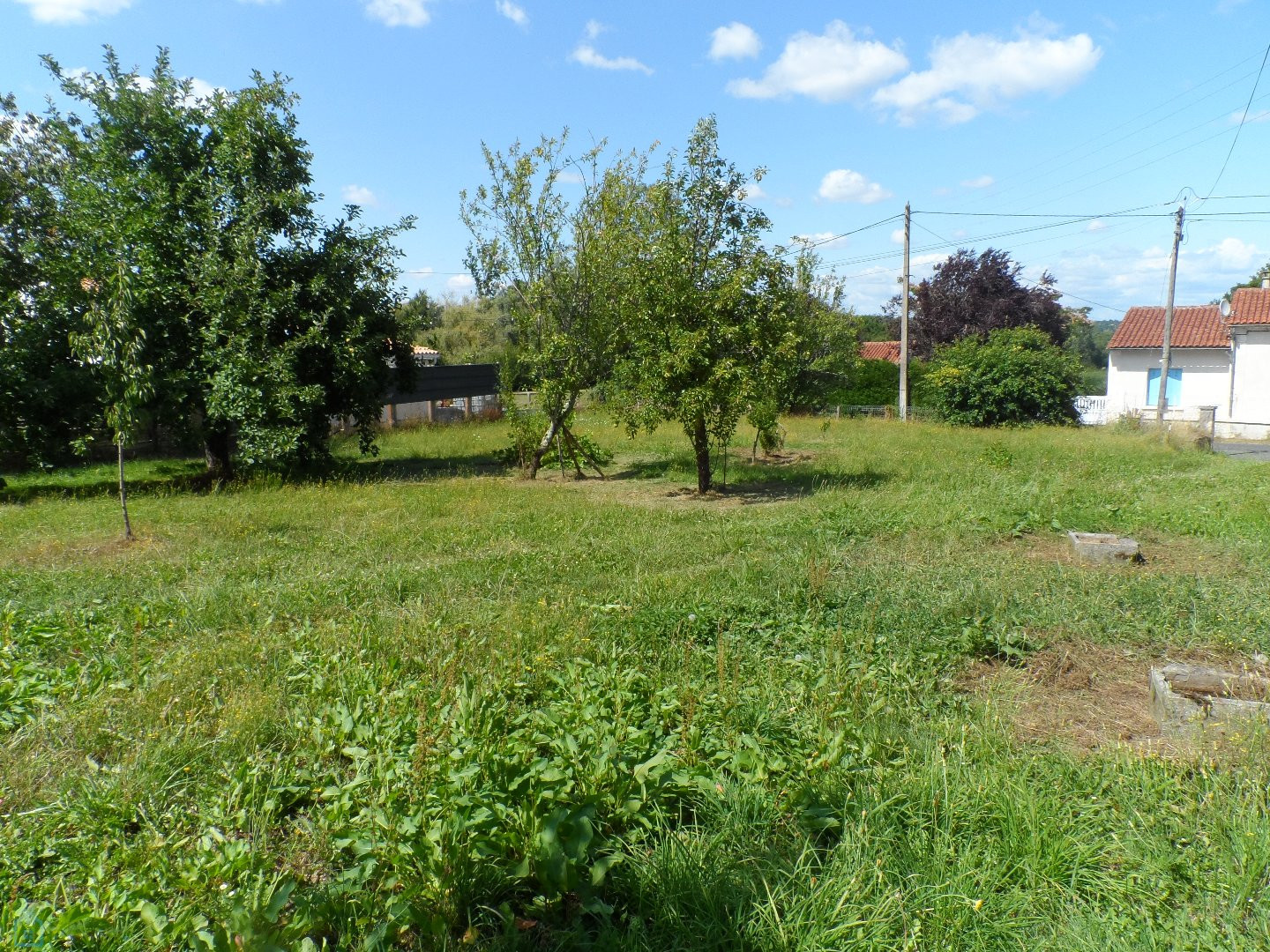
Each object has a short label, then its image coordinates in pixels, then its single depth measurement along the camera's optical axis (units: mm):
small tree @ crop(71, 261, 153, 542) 9227
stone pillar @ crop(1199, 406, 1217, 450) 21000
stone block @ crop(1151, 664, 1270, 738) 4074
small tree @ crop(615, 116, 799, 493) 12359
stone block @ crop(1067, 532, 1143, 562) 7957
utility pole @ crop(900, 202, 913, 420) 26969
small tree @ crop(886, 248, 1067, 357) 39938
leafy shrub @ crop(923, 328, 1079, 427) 26250
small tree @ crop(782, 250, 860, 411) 20433
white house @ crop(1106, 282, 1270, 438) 28750
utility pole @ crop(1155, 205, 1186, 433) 27594
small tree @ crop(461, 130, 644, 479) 14664
